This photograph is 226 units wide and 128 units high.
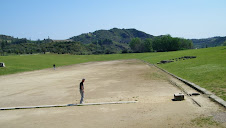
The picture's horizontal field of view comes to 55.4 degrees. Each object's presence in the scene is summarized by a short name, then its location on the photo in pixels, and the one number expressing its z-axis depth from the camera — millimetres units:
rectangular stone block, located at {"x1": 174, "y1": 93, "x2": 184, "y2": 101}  14031
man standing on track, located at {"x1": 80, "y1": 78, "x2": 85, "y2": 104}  15009
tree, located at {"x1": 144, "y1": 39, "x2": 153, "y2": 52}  151950
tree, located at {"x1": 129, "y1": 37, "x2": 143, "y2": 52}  165000
